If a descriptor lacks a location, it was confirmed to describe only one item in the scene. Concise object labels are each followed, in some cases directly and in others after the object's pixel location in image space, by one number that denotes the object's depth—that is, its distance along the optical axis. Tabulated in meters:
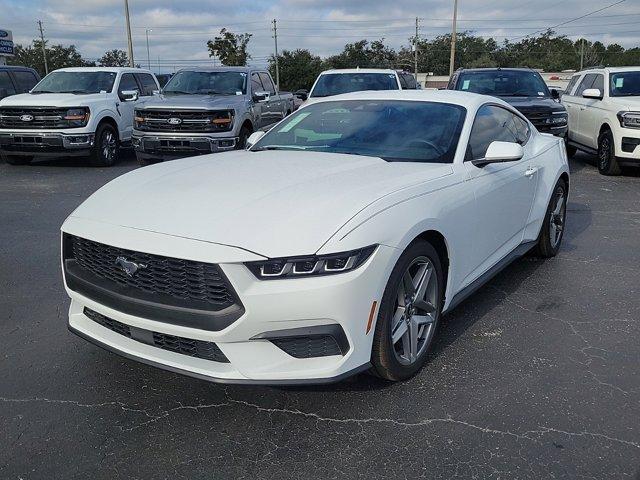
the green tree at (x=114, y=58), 78.44
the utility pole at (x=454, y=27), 47.66
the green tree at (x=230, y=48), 64.56
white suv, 10.20
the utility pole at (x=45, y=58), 73.38
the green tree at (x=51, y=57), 76.56
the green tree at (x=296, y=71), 70.75
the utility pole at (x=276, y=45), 64.53
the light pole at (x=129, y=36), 31.88
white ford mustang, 2.78
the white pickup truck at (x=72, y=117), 11.37
